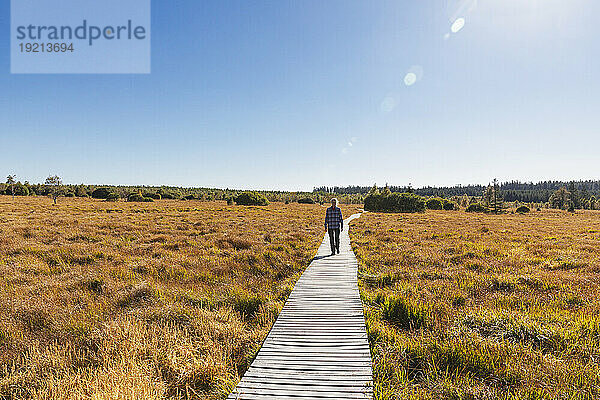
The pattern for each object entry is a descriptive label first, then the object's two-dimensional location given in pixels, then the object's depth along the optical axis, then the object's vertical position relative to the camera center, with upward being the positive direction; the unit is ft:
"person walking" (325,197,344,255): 37.06 -3.10
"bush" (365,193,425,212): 184.65 -4.18
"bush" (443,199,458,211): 239.03 -7.01
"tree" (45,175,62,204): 186.09 +7.86
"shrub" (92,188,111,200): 273.95 +1.89
